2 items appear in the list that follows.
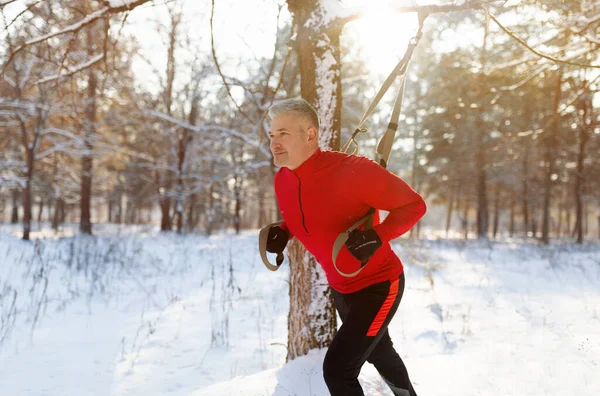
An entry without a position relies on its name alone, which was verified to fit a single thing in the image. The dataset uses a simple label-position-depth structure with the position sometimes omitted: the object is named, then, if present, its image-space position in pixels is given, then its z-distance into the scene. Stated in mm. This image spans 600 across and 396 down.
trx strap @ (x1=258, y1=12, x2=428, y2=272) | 1902
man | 1902
